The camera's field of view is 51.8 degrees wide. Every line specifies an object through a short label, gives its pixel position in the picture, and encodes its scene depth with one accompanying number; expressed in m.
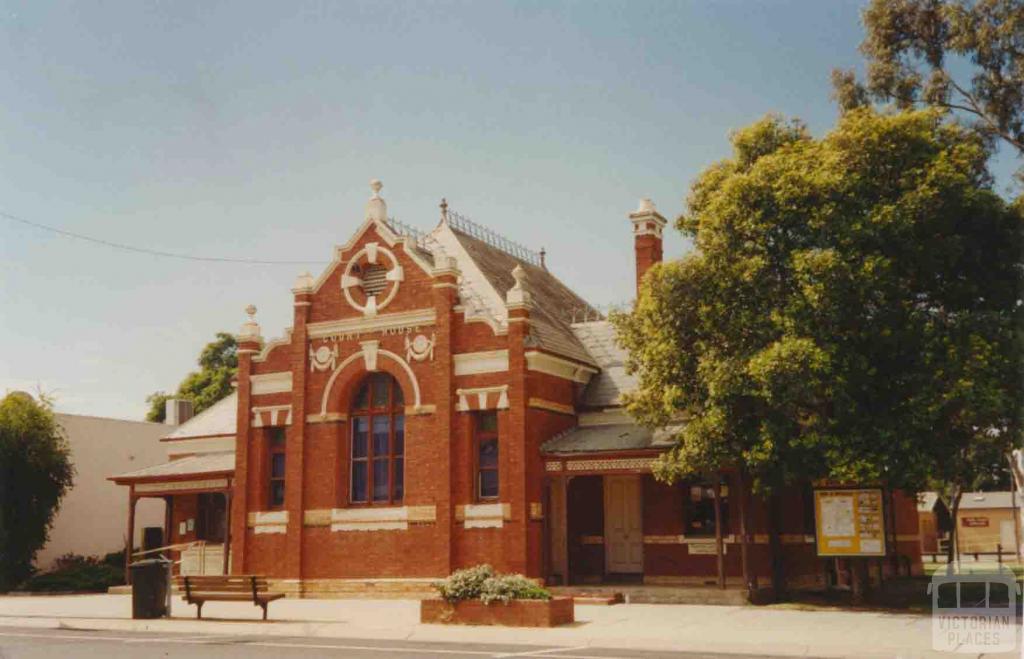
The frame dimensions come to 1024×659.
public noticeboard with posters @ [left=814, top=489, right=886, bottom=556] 20.84
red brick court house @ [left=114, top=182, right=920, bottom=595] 25.36
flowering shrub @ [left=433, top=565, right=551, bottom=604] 18.36
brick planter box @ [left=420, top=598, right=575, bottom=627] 18.00
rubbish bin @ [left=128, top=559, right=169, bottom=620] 20.59
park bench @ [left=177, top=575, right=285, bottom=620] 19.80
